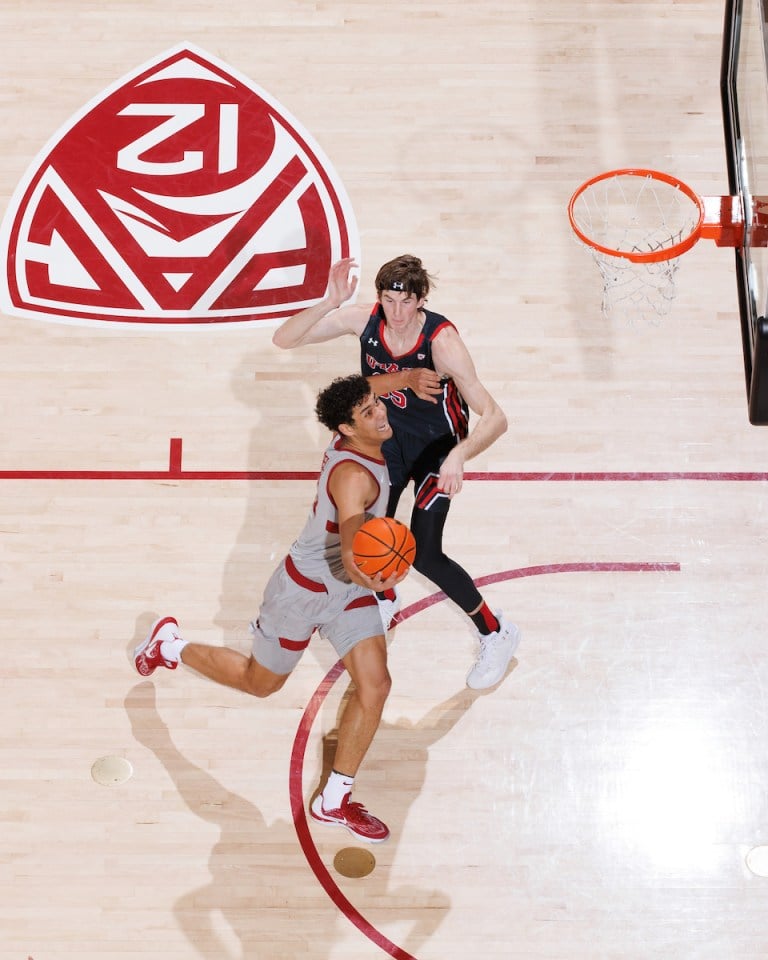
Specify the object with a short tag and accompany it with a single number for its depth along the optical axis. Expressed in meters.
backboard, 12.62
